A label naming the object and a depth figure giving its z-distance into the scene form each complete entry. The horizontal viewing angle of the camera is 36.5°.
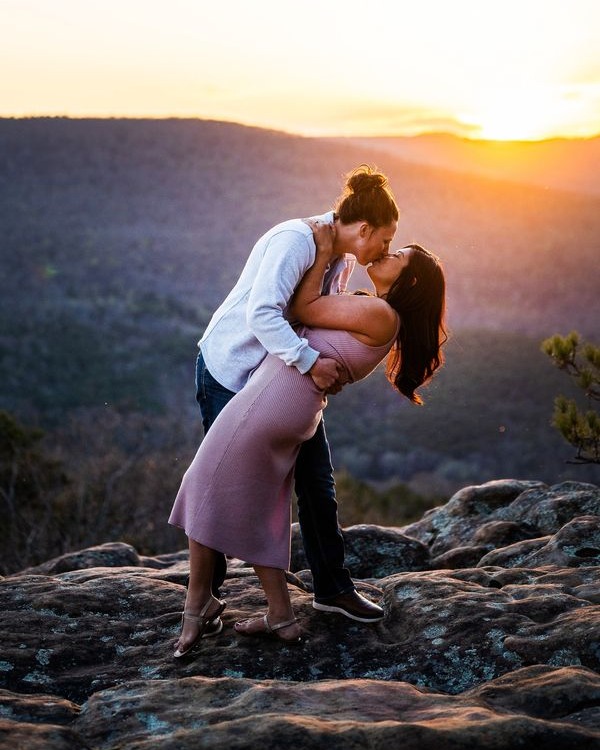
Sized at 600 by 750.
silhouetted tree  6.14
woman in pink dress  3.60
